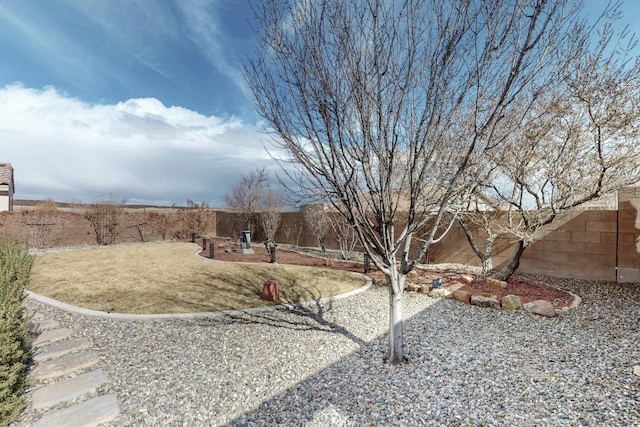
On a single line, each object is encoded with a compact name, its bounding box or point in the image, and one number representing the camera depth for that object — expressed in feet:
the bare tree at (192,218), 56.90
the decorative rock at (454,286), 20.87
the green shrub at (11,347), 7.04
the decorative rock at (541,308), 15.87
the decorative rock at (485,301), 17.47
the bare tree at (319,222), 40.11
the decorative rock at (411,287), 21.22
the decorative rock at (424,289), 20.70
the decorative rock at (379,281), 23.38
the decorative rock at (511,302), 17.10
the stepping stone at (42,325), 13.46
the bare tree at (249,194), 52.60
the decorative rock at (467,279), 23.19
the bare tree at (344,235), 35.86
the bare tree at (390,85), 8.78
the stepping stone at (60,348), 10.87
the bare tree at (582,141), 17.02
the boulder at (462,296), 18.55
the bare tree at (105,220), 46.32
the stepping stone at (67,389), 8.27
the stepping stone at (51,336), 12.17
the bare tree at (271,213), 47.98
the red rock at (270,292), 19.03
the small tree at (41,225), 40.45
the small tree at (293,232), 48.75
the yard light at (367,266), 27.73
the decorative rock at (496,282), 21.58
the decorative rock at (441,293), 19.56
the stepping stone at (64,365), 9.66
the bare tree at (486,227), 23.88
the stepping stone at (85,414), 7.39
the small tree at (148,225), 51.13
